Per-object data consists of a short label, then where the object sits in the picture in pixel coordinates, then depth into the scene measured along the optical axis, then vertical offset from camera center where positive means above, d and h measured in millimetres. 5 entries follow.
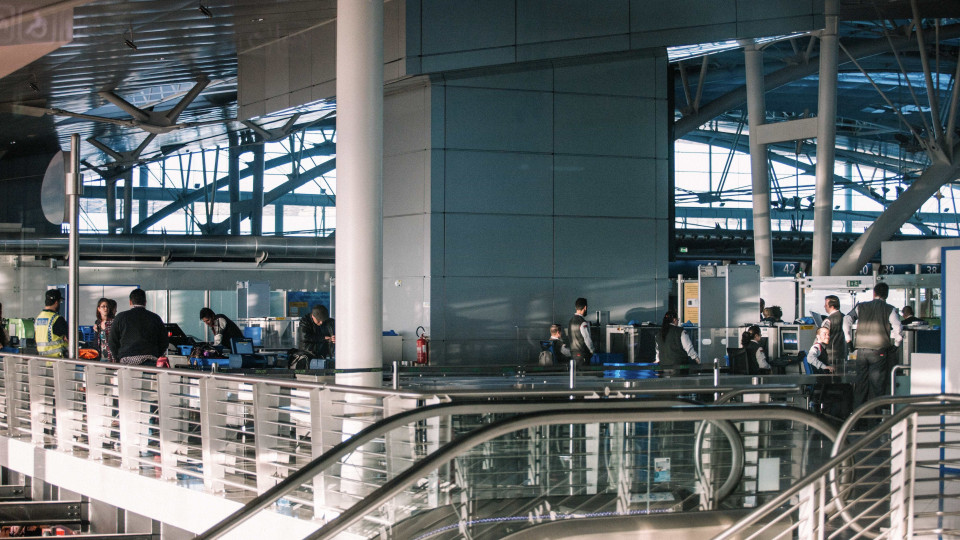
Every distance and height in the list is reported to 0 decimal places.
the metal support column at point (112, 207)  42219 +3222
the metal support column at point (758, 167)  26344 +3130
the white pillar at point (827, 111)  24609 +4241
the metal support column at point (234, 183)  44062 +4463
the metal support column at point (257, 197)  43469 +3777
